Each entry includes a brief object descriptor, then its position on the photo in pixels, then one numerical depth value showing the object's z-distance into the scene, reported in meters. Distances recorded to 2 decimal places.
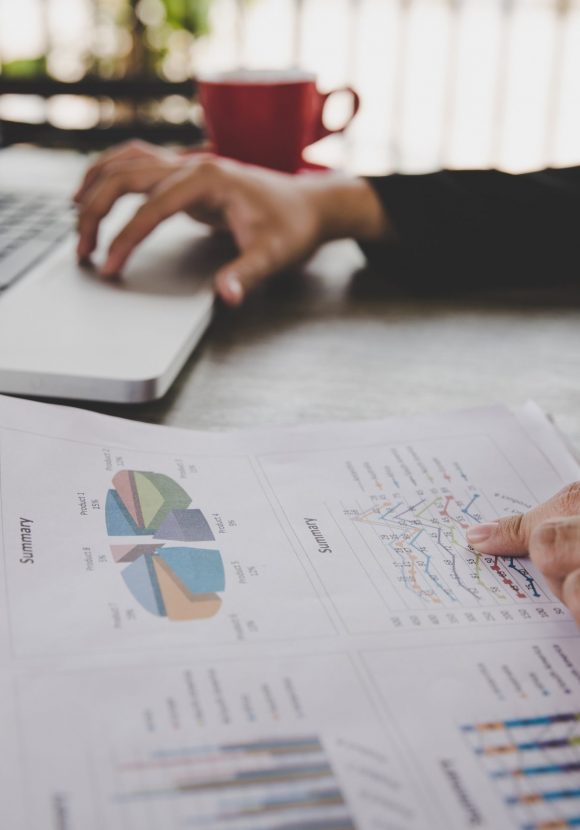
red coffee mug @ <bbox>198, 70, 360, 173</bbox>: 0.89
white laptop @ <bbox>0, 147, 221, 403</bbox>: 0.54
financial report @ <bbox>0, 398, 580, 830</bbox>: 0.29
